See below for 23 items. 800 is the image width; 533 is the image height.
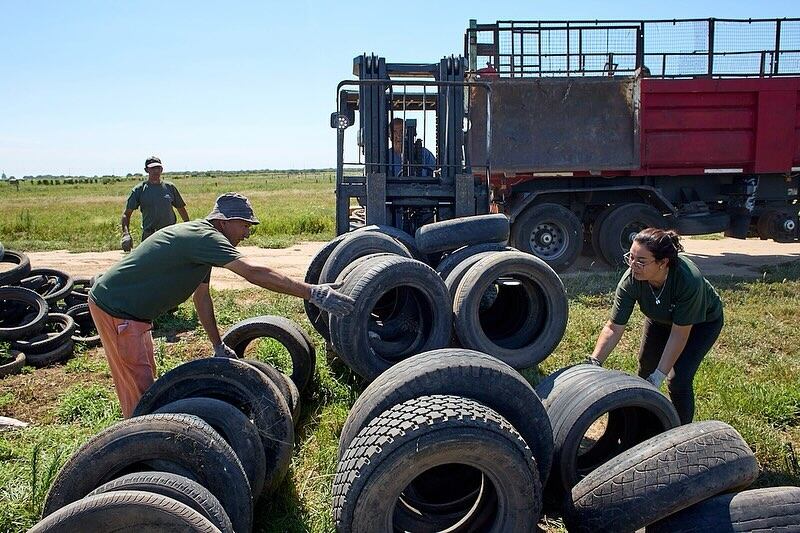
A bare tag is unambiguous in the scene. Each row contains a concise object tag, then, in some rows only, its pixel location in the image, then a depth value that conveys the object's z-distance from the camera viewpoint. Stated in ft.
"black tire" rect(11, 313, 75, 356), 22.30
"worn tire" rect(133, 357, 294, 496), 12.54
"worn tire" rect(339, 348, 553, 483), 11.10
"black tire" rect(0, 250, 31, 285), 25.70
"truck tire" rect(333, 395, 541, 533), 9.75
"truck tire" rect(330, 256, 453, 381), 16.48
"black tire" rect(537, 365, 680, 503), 12.27
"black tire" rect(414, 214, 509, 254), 21.49
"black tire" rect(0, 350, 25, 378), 20.81
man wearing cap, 28.17
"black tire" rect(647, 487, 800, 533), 9.49
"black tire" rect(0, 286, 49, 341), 23.55
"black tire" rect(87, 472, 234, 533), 9.20
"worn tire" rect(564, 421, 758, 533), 9.86
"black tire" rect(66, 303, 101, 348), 25.40
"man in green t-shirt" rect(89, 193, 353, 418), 13.07
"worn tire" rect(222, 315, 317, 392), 17.99
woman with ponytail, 13.12
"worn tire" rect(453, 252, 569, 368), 18.38
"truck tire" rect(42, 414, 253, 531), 9.92
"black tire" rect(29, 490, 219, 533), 8.30
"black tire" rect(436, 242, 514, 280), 20.83
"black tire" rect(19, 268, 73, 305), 26.94
